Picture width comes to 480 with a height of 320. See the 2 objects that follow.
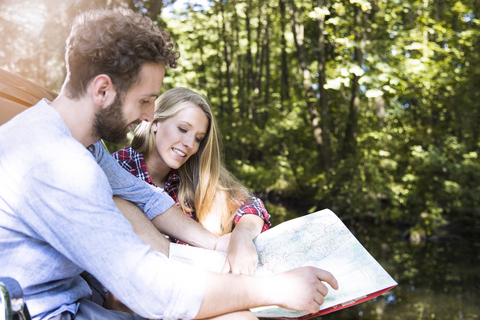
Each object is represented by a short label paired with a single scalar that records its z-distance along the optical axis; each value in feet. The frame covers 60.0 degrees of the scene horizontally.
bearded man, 3.43
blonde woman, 7.41
